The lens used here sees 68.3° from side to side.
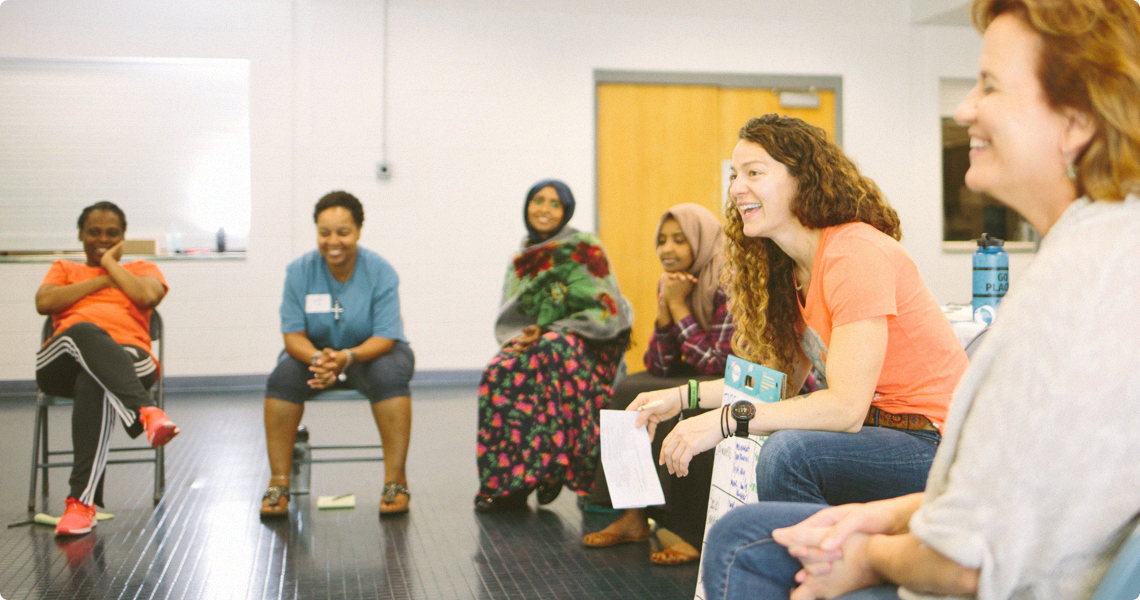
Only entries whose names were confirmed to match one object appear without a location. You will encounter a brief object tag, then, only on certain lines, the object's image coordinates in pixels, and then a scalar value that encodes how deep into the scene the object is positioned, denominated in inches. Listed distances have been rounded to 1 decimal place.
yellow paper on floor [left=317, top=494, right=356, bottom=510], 116.8
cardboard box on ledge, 216.4
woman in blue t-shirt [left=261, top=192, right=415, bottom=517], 116.6
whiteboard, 219.6
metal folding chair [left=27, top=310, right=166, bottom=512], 113.7
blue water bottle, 96.7
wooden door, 242.7
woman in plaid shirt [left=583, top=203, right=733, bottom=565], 92.9
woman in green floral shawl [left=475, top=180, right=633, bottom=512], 115.6
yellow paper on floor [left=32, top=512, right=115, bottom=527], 106.6
